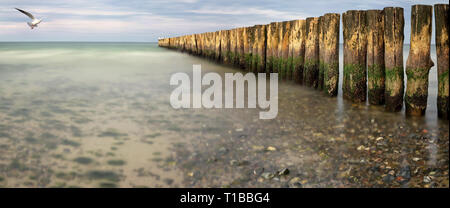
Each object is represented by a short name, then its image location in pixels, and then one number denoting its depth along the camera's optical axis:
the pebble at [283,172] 2.39
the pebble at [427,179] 2.25
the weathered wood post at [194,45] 17.09
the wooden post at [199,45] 15.51
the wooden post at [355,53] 4.46
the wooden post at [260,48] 7.51
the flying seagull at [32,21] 13.62
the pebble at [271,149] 2.87
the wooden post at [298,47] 5.77
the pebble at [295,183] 2.24
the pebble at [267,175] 2.36
